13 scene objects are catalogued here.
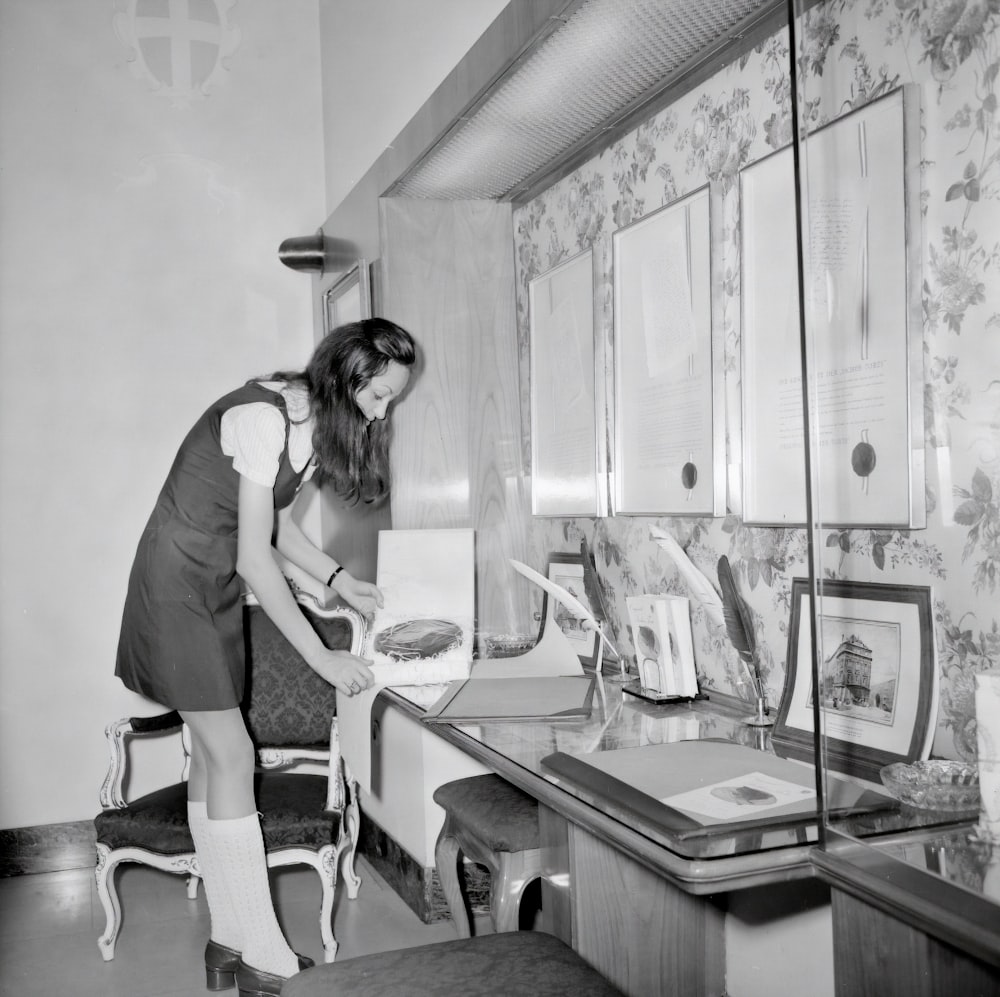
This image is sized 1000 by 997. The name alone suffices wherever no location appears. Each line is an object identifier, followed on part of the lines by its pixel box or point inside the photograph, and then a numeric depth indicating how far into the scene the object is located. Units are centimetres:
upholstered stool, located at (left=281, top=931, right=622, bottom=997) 133
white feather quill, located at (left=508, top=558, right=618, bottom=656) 223
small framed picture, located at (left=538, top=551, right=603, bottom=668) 247
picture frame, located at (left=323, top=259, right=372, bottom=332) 306
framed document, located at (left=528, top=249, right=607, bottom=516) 255
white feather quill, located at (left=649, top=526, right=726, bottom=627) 195
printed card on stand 202
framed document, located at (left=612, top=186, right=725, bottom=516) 204
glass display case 100
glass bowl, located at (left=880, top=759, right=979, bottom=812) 104
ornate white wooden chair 276
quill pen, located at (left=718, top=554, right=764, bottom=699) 186
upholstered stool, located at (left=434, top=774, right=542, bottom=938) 195
